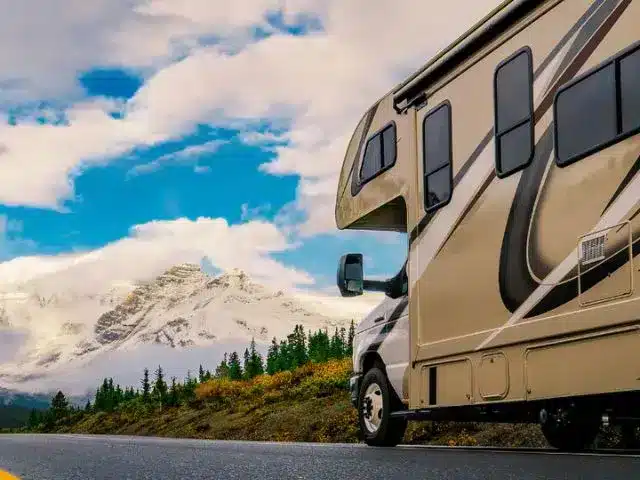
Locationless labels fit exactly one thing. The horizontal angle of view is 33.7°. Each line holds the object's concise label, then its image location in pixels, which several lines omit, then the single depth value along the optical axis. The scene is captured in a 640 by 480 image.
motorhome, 6.83
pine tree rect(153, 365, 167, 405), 43.49
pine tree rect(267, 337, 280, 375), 64.06
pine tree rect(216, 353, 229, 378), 68.69
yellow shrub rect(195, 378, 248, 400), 28.72
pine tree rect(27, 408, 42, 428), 103.47
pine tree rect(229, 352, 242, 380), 60.19
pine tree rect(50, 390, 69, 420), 86.19
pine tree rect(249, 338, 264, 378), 49.40
